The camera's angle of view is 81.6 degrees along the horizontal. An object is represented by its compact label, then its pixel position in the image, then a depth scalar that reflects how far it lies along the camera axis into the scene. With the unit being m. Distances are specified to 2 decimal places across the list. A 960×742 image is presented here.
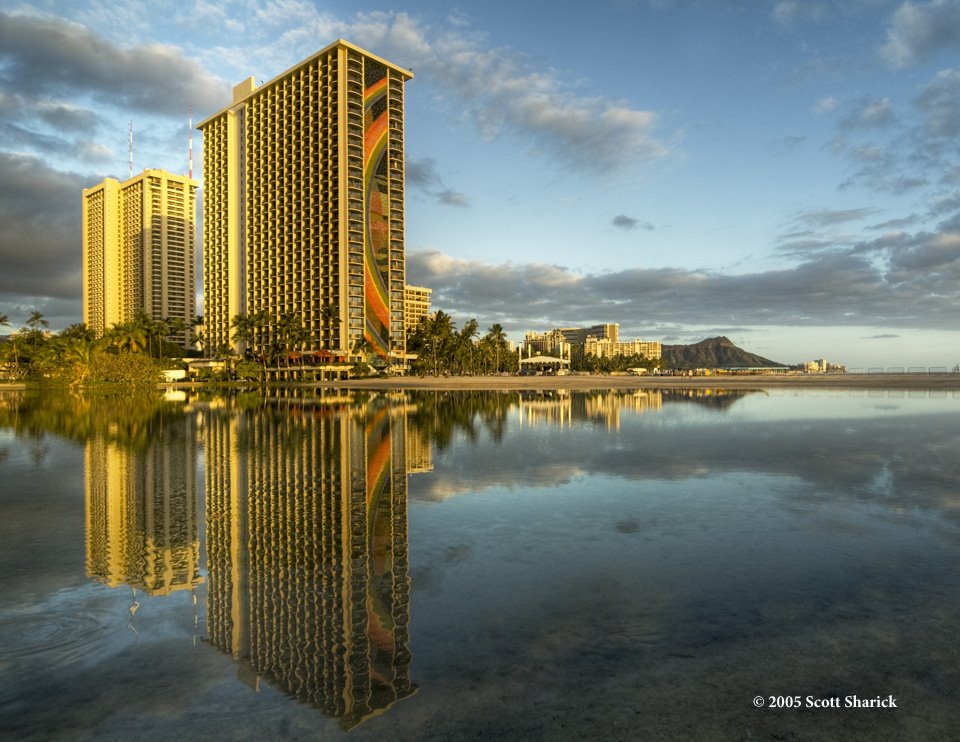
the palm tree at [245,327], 119.06
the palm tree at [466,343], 141.25
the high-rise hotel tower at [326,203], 124.25
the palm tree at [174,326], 140.50
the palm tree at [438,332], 134.00
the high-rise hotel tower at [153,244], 197.88
